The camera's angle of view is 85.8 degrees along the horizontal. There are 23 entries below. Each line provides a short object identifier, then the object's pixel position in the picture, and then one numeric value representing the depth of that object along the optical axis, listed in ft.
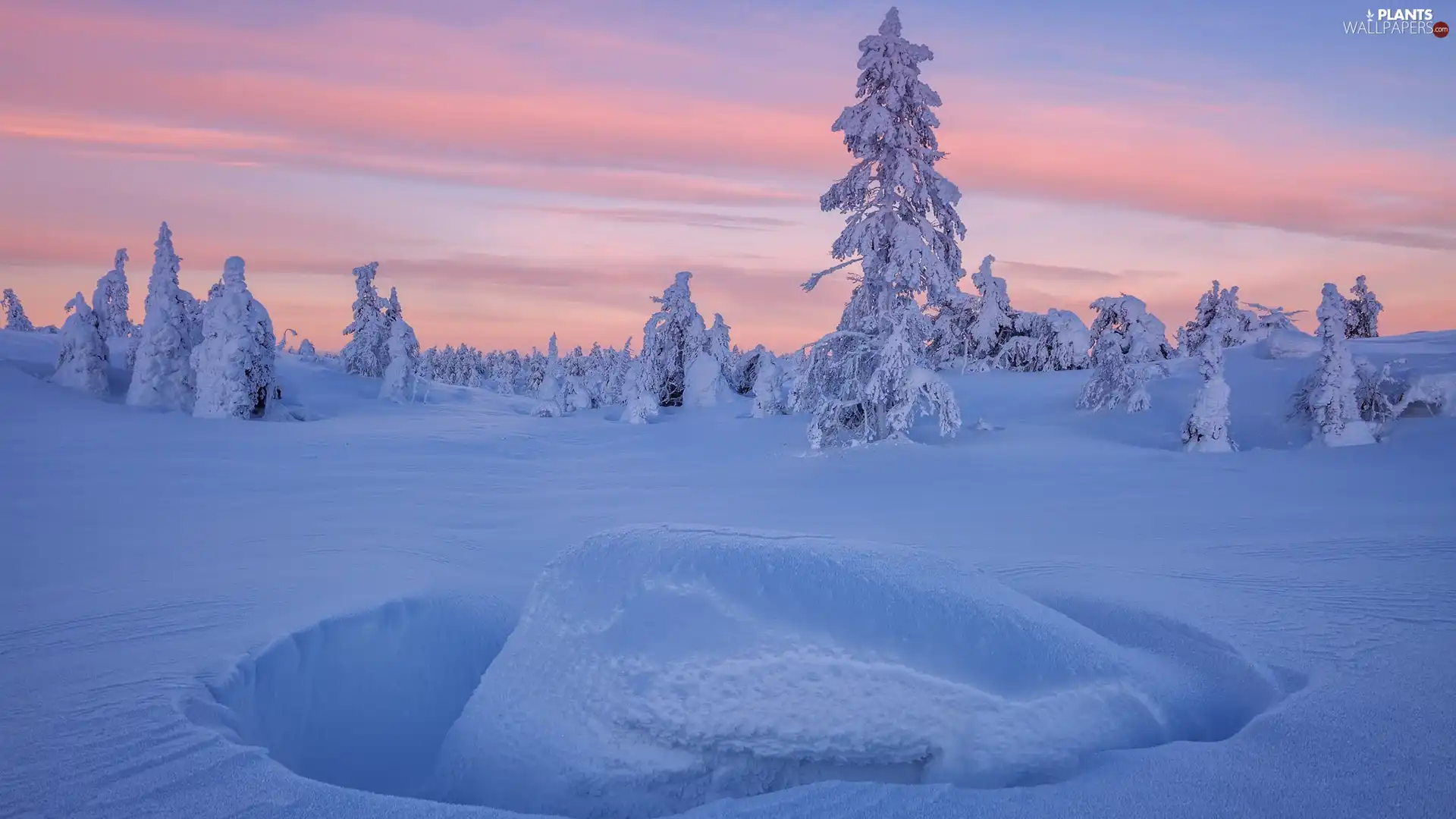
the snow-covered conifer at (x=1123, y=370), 69.51
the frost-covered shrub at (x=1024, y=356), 117.50
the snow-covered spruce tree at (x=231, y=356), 78.18
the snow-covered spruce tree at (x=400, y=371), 109.60
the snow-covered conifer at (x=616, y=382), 186.70
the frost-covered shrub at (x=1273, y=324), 82.89
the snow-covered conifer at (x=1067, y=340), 113.91
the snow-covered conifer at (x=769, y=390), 90.38
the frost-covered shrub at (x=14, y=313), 189.88
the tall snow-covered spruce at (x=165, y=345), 80.59
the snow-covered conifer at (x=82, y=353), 80.33
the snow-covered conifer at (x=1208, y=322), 99.32
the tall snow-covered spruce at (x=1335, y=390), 53.52
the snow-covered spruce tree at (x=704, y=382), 110.42
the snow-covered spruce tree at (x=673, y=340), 116.37
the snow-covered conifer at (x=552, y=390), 114.62
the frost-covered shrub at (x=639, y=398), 98.63
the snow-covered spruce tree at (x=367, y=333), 136.26
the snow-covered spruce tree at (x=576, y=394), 142.72
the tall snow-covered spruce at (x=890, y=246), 56.29
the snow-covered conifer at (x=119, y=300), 126.31
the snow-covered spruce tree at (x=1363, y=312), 115.24
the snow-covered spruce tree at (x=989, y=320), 117.91
